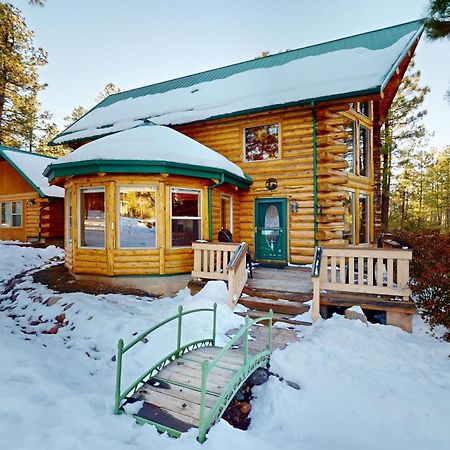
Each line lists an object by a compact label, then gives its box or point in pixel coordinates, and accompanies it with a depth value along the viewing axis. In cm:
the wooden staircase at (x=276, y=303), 645
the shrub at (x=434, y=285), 569
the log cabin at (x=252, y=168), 824
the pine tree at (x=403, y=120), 1966
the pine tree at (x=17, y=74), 2078
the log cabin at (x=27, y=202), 1605
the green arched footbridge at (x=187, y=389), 324
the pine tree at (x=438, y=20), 680
